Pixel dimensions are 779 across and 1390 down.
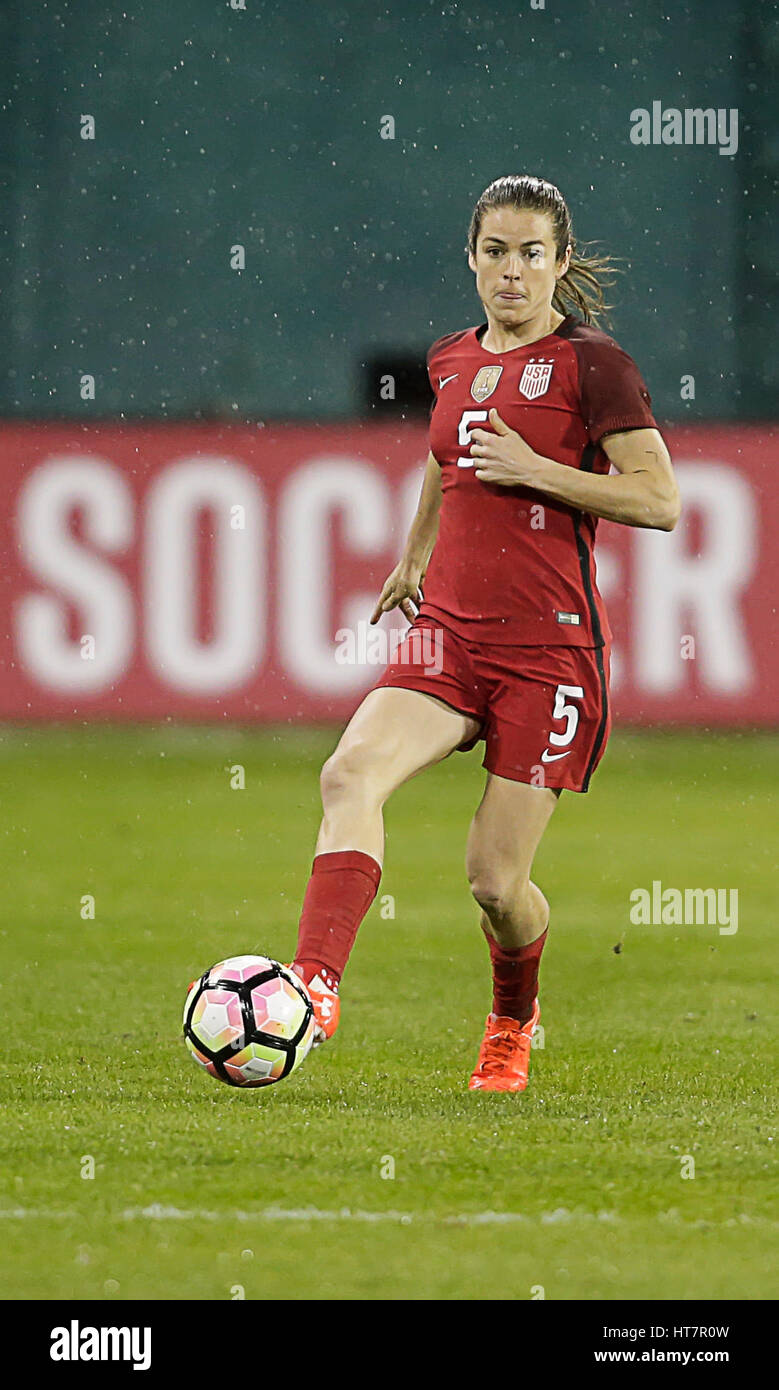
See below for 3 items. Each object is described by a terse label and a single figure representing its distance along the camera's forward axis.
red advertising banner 24.84
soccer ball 8.18
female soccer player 9.49
